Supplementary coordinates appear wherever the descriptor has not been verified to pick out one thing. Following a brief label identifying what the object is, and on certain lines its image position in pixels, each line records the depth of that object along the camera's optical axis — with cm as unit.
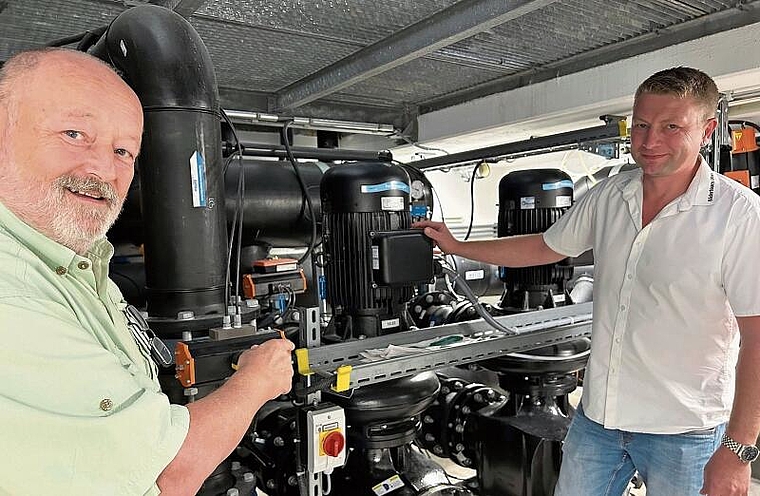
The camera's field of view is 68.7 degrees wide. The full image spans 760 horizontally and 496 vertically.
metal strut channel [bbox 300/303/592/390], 128
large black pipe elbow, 119
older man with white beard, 59
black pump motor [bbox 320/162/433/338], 151
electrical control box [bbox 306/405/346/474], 125
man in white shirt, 117
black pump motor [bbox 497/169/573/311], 192
